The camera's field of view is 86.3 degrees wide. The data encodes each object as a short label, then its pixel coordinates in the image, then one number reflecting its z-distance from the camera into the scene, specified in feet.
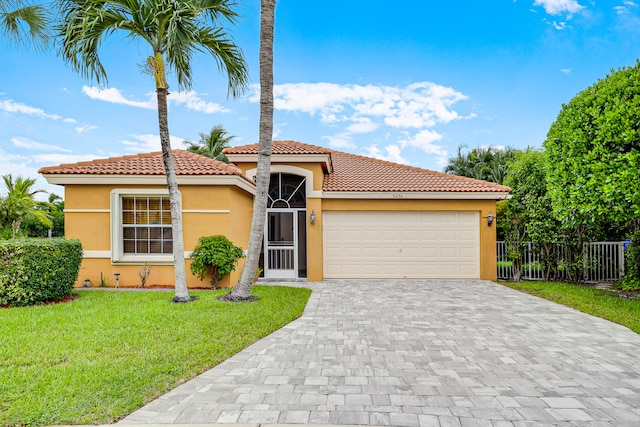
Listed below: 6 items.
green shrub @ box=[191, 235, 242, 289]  31.77
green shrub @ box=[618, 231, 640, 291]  32.65
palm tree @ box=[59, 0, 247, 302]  24.53
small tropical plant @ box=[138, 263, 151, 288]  34.53
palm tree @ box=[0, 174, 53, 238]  80.53
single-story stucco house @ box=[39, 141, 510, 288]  40.40
